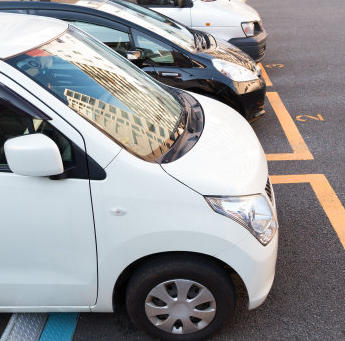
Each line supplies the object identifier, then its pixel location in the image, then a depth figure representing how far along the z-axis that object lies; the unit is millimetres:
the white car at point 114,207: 2363
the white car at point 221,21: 7324
